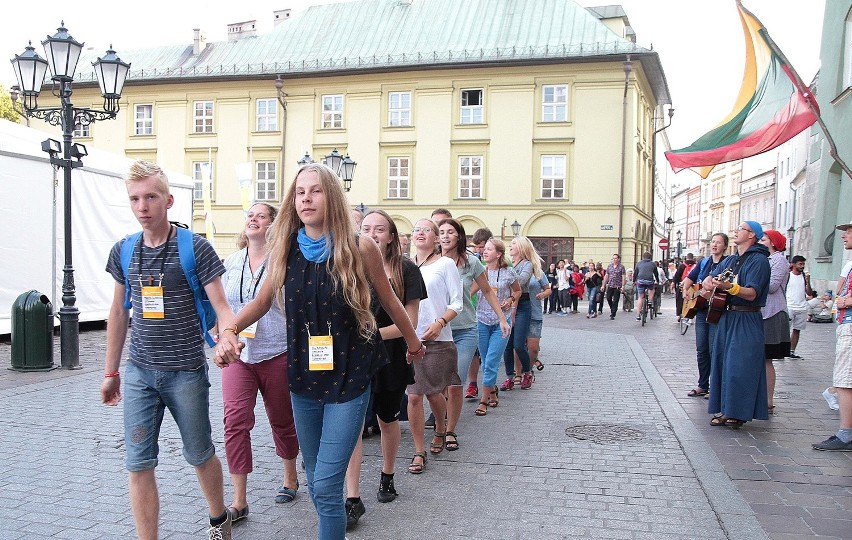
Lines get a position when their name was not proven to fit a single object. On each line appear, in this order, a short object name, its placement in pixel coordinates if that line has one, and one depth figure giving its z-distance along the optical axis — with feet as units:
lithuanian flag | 27.71
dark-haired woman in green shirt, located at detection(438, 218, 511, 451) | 20.62
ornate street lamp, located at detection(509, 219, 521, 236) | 108.41
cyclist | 67.92
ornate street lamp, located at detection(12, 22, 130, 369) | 34.22
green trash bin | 33.01
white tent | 43.29
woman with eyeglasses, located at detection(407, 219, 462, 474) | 17.99
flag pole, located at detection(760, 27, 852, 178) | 26.01
